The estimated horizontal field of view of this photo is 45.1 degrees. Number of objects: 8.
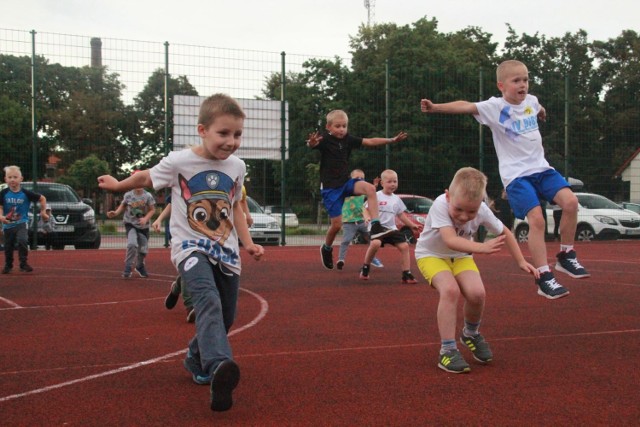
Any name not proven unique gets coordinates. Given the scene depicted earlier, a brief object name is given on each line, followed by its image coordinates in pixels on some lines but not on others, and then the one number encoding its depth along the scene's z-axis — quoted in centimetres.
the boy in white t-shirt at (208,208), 429
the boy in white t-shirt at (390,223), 1055
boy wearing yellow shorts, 497
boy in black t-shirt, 1080
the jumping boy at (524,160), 671
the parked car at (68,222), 1772
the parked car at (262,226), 1930
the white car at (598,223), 2112
